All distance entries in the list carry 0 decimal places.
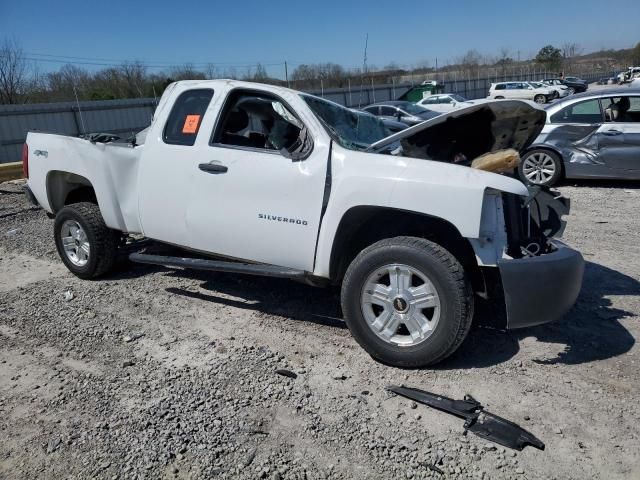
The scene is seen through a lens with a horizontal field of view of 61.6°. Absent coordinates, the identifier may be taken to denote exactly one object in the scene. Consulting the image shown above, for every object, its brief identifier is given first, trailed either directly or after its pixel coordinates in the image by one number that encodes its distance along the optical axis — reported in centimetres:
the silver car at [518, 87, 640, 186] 884
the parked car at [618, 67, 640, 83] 4986
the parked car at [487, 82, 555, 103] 3681
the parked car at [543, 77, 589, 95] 4438
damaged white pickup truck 342
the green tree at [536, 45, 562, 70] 7994
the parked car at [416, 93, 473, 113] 2642
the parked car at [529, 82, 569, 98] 3778
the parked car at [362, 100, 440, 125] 2098
